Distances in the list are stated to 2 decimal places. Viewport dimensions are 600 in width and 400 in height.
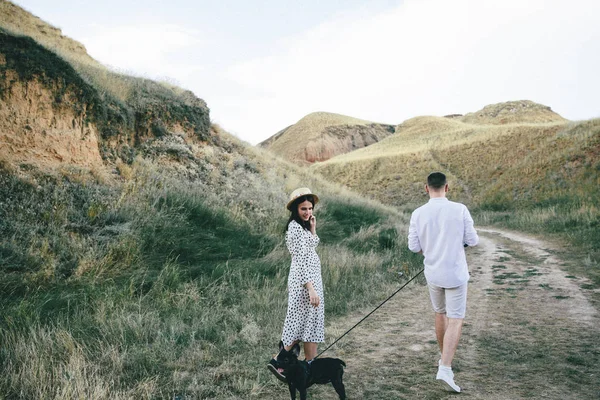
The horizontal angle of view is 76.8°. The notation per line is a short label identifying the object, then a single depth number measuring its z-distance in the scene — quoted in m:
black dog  3.16
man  3.43
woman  3.52
